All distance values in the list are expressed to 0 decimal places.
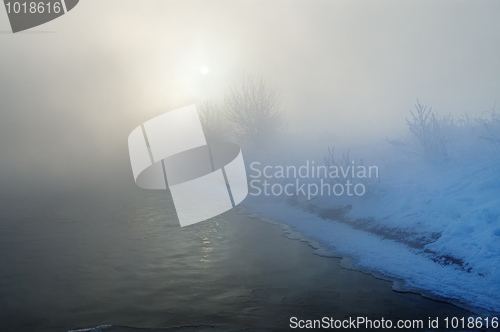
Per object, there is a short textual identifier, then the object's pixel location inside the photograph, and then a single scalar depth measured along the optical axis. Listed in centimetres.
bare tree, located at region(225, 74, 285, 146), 4156
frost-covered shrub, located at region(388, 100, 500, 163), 1888
